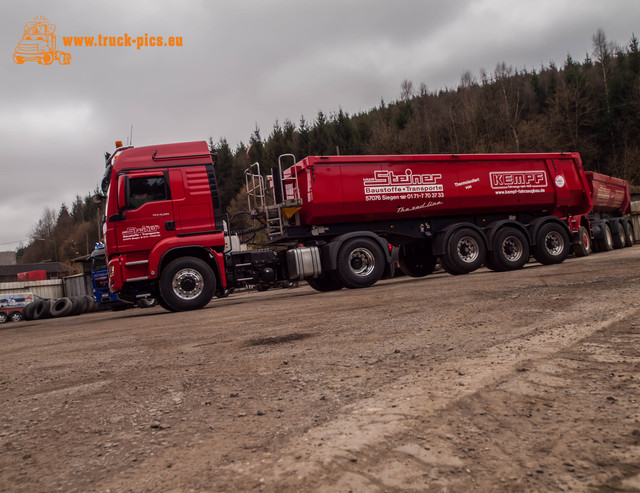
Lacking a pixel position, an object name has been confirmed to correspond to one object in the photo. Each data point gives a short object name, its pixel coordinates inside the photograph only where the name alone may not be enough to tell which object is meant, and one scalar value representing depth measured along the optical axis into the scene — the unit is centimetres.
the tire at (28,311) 2289
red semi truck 941
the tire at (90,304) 2371
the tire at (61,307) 2223
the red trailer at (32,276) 5807
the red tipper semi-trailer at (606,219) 1695
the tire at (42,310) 2239
